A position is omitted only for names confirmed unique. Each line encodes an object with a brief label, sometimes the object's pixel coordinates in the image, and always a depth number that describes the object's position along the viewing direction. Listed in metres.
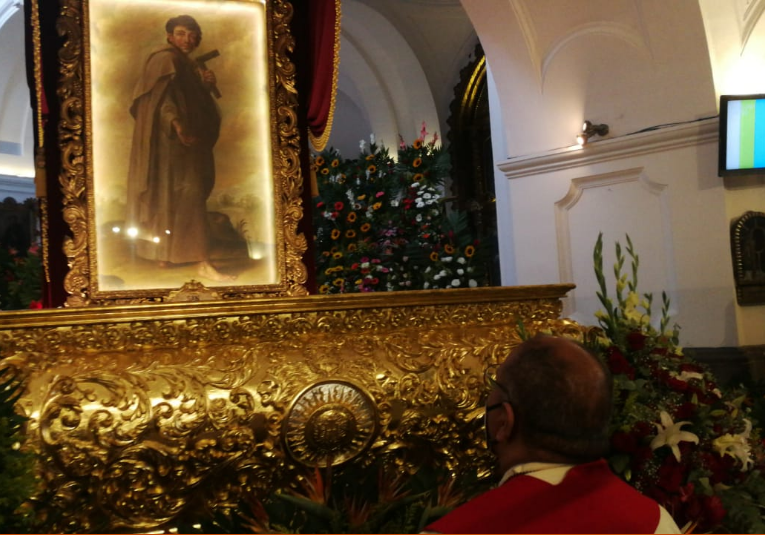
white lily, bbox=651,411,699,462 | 1.97
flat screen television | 4.31
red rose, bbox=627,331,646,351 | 2.20
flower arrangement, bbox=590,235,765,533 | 1.96
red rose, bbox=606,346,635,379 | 2.11
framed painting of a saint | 3.77
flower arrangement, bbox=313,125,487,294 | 5.55
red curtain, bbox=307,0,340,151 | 4.26
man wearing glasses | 1.18
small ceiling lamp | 4.99
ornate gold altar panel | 2.28
